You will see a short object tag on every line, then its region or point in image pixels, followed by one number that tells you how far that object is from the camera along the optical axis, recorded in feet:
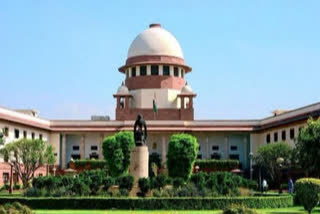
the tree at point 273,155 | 151.94
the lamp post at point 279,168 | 126.38
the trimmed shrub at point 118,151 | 157.69
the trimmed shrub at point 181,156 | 152.76
